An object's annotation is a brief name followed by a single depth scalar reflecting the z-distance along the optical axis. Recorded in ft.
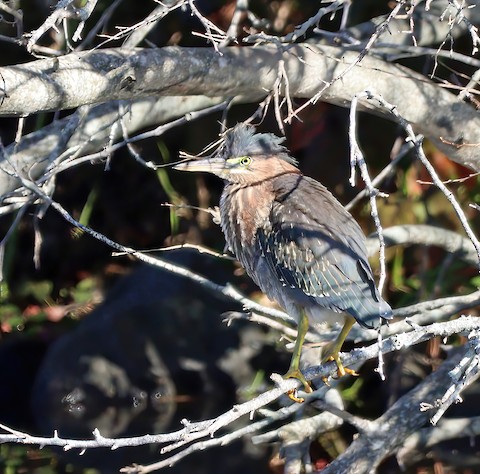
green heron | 23.32
